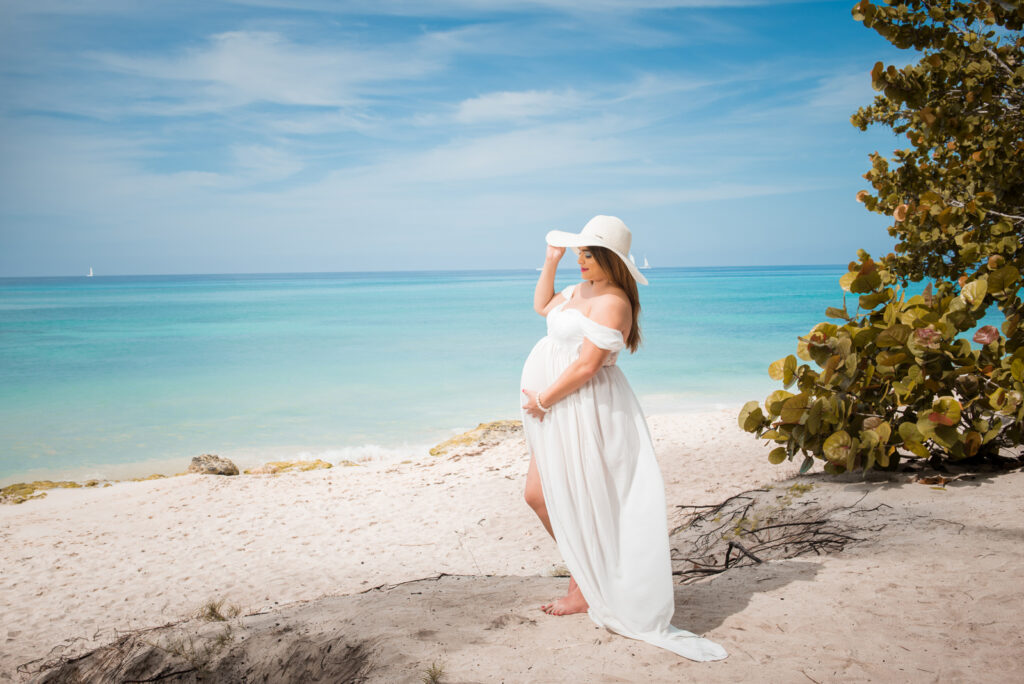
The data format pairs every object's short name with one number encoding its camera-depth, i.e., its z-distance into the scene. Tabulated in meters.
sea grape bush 4.36
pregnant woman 2.81
